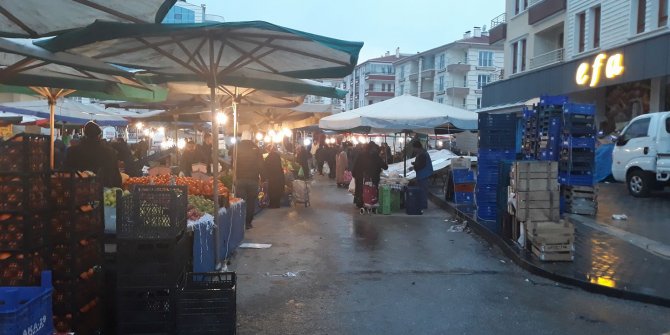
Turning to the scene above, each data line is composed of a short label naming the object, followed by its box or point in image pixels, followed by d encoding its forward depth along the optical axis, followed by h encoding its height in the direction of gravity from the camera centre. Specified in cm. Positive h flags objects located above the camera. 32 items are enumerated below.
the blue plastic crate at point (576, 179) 1114 -63
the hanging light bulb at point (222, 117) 1255 +66
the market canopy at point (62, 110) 1563 +96
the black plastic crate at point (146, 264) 423 -97
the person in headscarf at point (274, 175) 1306 -74
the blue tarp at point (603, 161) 1703 -37
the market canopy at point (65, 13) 412 +105
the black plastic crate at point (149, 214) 440 -60
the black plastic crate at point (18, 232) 365 -63
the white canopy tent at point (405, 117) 1280 +74
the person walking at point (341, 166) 1977 -76
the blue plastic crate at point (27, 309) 273 -93
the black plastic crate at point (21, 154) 371 -9
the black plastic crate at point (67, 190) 417 -38
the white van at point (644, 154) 1317 -12
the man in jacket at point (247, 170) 999 -48
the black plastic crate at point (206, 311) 410 -129
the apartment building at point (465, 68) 6300 +942
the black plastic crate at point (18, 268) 365 -88
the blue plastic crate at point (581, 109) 1070 +80
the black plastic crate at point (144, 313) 422 -135
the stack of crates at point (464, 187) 1333 -99
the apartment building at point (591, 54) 1798 +382
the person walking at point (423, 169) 1284 -54
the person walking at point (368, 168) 1284 -52
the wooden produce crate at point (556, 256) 746 -151
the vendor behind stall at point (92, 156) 731 -19
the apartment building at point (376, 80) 8825 +1116
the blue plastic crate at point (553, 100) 1094 +101
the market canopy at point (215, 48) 468 +102
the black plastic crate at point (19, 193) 368 -36
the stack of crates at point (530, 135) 1141 +29
